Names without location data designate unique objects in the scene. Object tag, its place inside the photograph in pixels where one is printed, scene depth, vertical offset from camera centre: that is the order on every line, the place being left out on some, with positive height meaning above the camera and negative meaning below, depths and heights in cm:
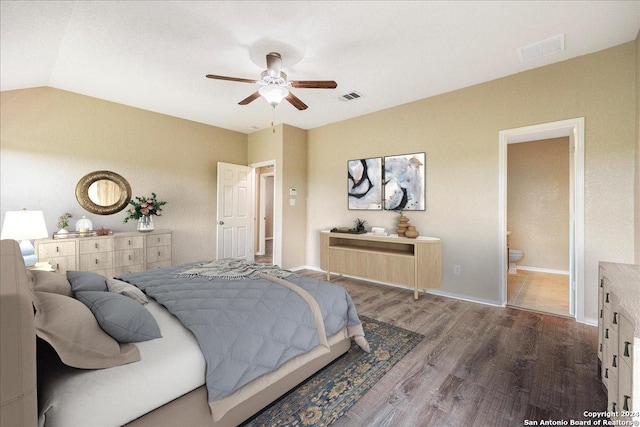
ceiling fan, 246 +123
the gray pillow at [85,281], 164 -43
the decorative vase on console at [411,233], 375 -25
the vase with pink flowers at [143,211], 402 +5
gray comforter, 139 -64
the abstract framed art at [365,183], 442 +54
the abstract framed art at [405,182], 396 +51
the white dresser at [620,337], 104 -58
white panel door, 511 +5
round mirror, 375 +32
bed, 81 -68
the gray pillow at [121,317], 127 -51
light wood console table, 353 -63
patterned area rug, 157 -118
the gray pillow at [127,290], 177 -51
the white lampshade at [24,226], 248 -11
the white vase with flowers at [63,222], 354 -11
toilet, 491 -79
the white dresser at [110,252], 321 -51
